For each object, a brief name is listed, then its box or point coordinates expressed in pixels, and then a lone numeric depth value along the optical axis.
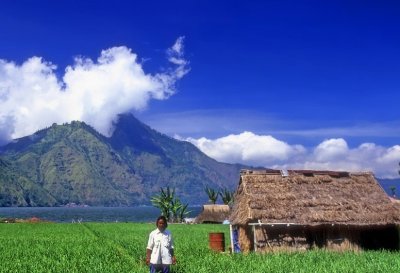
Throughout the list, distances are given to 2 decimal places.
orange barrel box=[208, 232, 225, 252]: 21.38
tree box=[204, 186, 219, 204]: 64.14
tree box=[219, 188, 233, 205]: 62.38
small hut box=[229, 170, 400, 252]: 21.48
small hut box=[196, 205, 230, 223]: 59.78
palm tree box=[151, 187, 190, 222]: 60.97
